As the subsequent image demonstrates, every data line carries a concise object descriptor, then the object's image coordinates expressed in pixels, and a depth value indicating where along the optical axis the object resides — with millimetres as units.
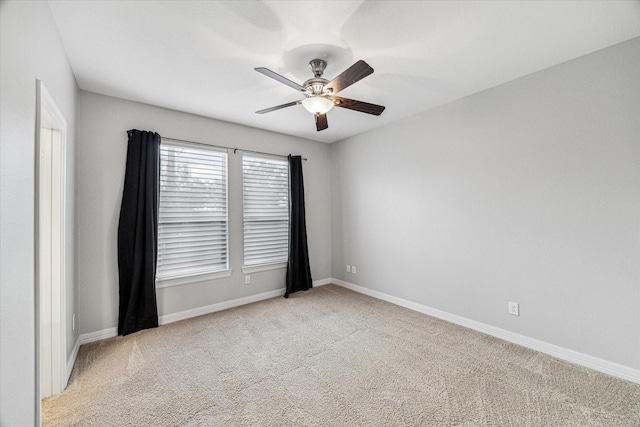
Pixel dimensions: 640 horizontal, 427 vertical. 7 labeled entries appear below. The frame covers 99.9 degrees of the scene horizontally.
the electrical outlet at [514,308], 2726
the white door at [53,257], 1963
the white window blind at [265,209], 4031
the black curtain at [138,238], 2986
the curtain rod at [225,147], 3402
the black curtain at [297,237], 4348
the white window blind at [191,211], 3332
